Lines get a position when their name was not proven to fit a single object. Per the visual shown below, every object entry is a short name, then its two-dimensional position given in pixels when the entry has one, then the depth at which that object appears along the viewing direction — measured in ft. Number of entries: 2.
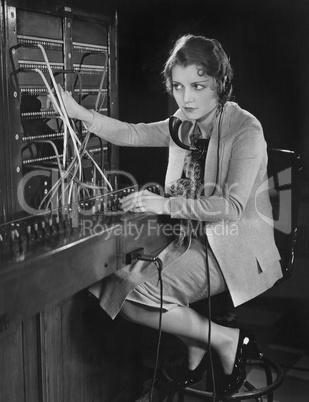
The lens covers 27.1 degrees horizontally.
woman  5.92
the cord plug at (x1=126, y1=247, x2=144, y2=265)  5.35
